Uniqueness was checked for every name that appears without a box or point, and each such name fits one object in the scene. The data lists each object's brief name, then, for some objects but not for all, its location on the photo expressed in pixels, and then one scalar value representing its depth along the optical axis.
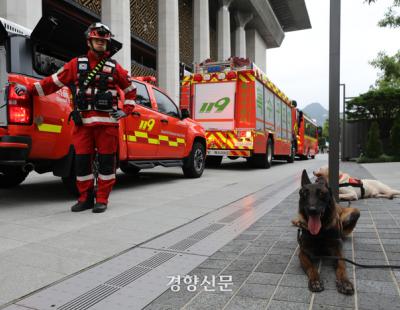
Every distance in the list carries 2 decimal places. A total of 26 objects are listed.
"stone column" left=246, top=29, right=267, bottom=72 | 39.34
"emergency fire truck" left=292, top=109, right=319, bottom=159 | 19.10
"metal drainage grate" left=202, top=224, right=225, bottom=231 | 4.13
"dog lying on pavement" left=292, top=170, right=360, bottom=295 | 2.52
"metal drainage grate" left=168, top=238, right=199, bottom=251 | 3.38
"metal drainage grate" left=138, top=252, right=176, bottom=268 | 2.93
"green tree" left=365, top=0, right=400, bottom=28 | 11.44
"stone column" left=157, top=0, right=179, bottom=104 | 20.27
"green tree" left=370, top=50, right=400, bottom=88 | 27.43
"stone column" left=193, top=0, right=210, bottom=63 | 25.33
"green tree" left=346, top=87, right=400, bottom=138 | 21.59
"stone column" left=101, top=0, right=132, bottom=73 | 16.14
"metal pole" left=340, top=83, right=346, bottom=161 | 20.67
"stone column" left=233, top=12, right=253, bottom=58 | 34.78
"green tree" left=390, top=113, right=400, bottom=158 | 19.12
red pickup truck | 4.52
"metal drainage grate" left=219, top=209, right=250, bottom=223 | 4.52
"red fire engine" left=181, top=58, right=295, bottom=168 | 11.38
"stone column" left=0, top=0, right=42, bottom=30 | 11.09
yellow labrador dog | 5.41
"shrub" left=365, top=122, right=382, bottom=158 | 18.98
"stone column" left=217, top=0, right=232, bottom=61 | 29.28
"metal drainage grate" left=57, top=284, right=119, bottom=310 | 2.21
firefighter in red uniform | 4.66
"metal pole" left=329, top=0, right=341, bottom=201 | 4.35
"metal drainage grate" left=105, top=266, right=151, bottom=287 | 2.56
